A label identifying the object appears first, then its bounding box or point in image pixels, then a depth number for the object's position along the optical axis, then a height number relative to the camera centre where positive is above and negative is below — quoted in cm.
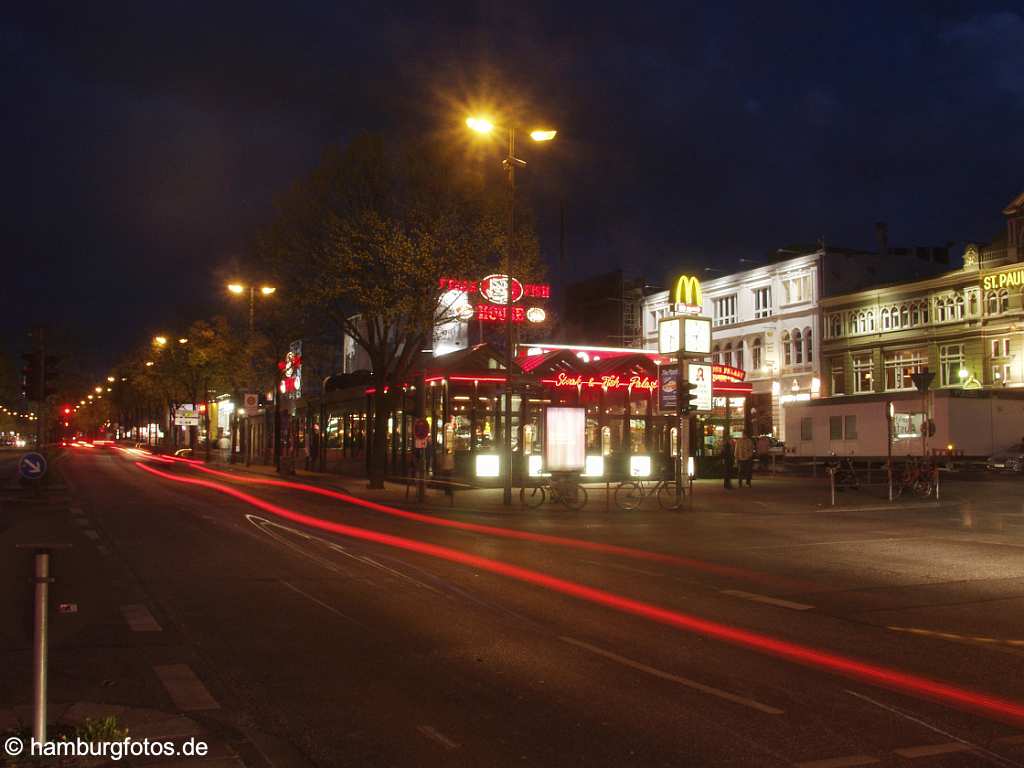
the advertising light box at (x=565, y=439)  2972 +4
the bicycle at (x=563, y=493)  2716 -146
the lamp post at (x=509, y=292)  2647 +397
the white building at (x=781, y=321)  6650 +823
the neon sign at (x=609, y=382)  3950 +235
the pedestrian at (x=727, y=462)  3531 -91
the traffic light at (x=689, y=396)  2655 +118
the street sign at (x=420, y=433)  2811 +26
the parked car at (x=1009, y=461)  4409 -121
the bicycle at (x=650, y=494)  2794 -165
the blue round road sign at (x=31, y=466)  2217 -42
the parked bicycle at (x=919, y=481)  3212 -149
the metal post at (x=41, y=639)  516 -101
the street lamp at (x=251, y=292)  4563 +728
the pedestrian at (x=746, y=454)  3569 -59
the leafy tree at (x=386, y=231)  3192 +699
